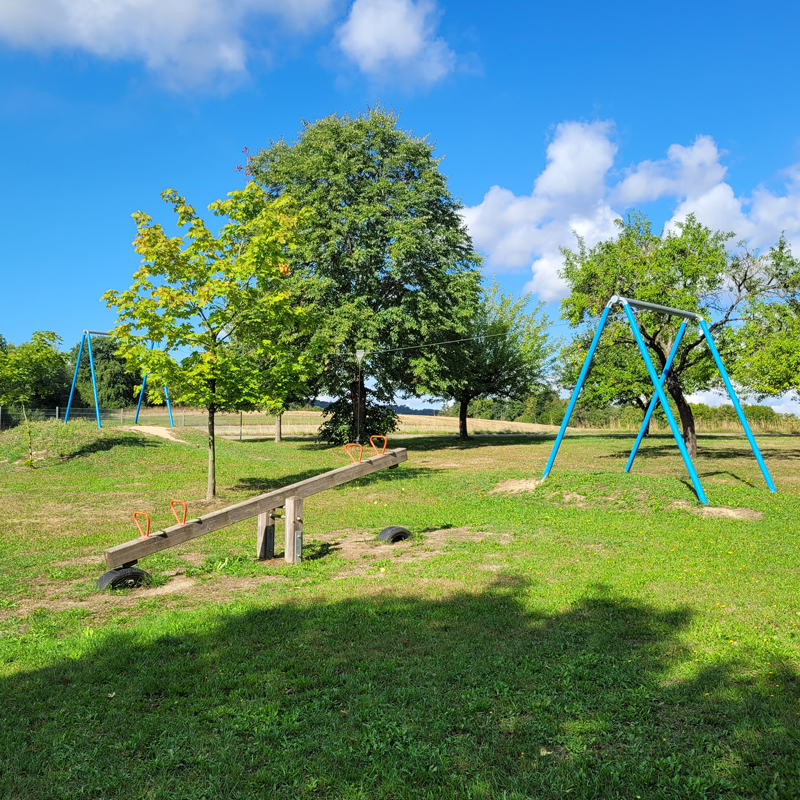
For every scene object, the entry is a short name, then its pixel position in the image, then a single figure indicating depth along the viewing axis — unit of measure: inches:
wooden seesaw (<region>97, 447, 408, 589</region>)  294.8
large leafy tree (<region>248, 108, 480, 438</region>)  1056.2
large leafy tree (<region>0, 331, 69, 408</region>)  867.4
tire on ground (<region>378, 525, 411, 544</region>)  390.0
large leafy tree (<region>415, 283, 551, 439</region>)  1449.3
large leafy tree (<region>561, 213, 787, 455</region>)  850.8
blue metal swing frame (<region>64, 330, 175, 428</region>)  924.2
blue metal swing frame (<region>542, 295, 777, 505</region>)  528.7
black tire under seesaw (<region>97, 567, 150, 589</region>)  292.5
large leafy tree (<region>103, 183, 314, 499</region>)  563.2
